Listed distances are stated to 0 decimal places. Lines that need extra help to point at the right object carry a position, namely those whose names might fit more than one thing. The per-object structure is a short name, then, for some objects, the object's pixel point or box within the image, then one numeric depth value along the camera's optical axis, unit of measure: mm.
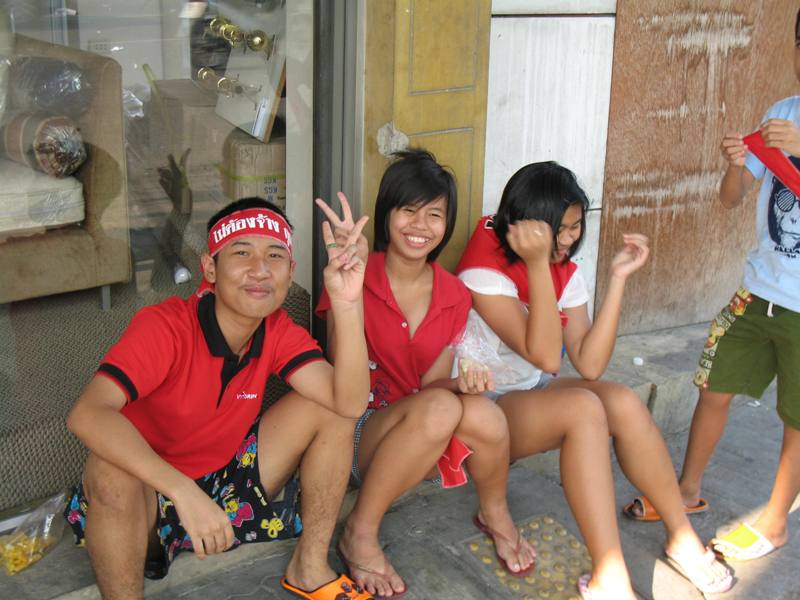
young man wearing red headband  2381
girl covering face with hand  2656
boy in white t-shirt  2912
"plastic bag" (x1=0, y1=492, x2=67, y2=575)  2570
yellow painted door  3072
